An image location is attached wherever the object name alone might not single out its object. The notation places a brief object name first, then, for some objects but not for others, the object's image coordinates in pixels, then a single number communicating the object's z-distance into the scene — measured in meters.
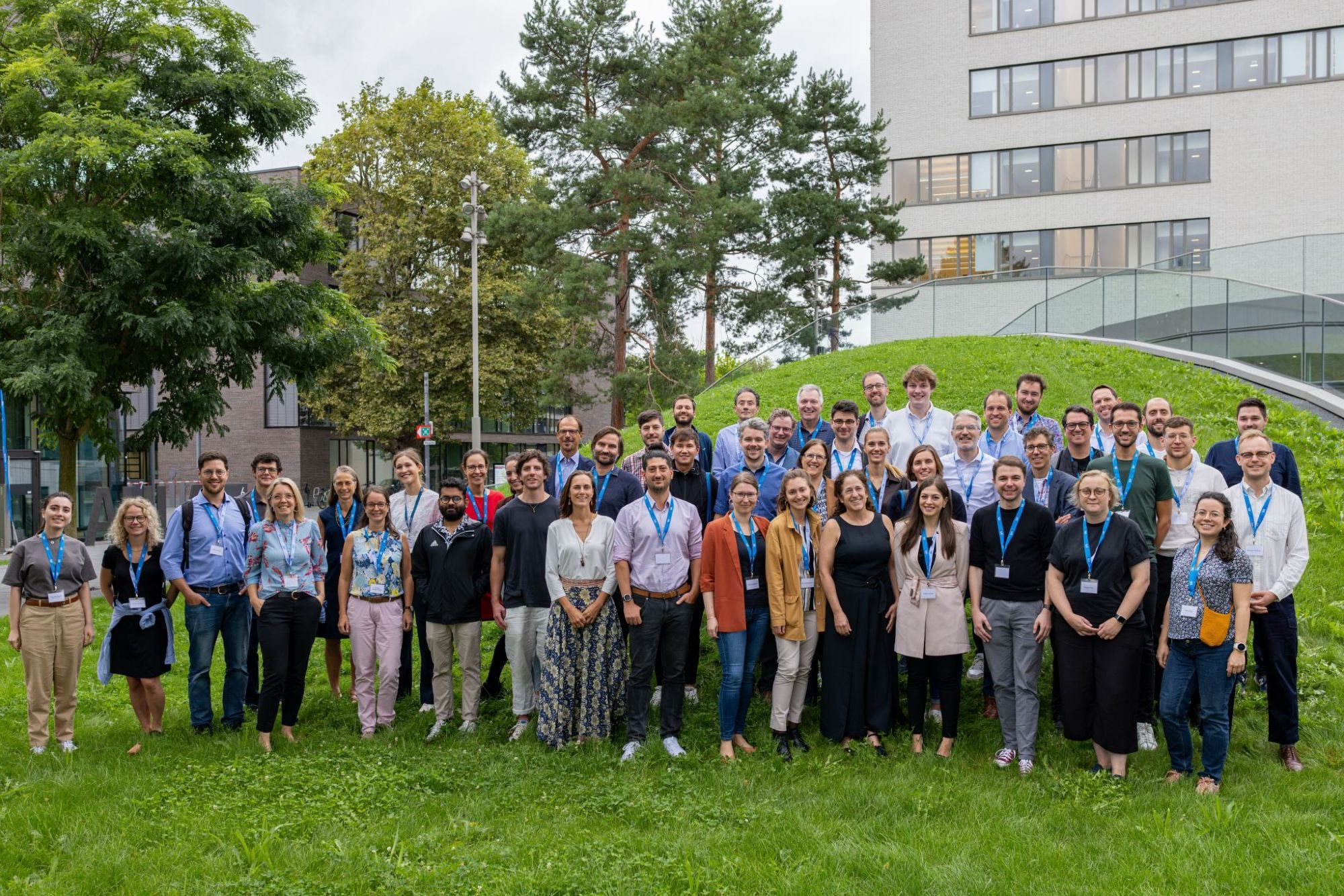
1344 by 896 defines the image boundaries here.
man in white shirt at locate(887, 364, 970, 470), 7.92
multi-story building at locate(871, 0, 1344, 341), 31.12
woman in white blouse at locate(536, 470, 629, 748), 6.82
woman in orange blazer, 6.55
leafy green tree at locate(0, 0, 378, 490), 13.64
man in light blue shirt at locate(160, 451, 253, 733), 7.04
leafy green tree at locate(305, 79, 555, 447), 32.38
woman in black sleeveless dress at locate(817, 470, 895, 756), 6.52
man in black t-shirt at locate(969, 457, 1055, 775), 6.12
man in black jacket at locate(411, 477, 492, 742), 7.29
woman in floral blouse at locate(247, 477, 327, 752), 6.92
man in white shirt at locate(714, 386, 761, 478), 8.63
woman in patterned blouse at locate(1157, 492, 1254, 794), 5.59
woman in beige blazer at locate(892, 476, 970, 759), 6.36
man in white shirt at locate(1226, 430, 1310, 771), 6.00
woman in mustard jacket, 6.48
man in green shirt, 6.34
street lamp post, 26.03
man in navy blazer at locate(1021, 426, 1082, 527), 6.73
